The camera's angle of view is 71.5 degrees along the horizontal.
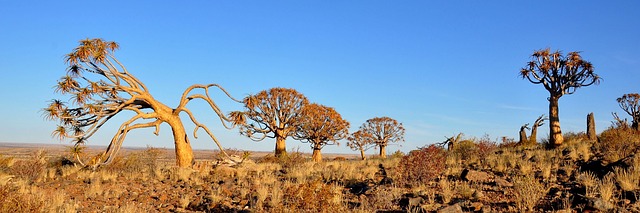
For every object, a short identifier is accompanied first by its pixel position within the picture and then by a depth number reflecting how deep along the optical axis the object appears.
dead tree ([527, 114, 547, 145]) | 24.59
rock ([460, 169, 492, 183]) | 11.58
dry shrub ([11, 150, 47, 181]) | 15.62
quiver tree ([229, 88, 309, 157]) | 34.44
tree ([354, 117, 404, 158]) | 48.32
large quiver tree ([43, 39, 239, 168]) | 16.64
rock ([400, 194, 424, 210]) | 9.19
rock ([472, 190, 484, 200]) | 9.45
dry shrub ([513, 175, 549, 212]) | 8.31
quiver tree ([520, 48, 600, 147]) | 20.77
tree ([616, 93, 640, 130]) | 32.44
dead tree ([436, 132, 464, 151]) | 24.95
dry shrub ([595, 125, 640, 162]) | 13.32
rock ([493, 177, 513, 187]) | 10.69
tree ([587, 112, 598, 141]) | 21.62
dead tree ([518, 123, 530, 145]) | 24.53
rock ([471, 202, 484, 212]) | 8.64
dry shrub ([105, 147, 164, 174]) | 18.44
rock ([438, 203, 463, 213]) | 8.32
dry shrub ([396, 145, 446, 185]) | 12.25
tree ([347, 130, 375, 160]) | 45.89
